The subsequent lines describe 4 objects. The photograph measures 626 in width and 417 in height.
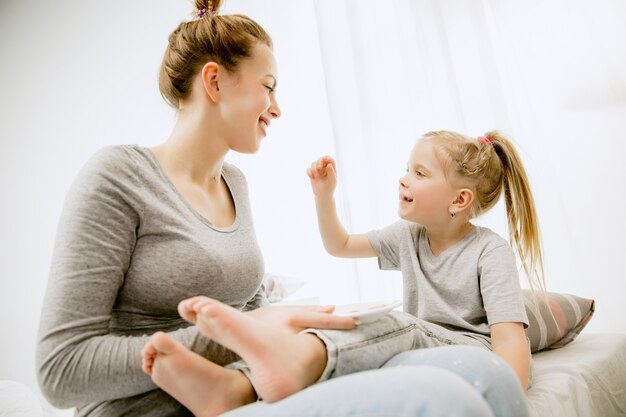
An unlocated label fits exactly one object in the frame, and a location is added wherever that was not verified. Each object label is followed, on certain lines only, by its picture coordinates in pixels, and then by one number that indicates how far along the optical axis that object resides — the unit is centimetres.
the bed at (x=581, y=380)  98
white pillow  197
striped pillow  128
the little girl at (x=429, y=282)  70
